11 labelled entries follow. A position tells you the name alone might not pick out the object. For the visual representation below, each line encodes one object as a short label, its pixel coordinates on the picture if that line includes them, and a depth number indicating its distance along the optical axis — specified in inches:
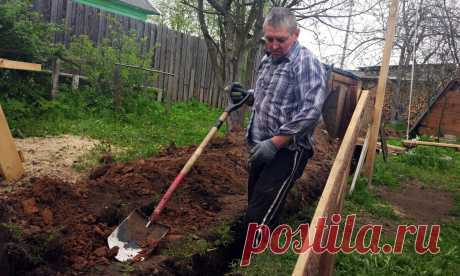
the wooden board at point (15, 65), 171.8
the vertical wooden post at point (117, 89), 341.4
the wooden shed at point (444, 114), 404.8
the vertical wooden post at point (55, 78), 314.9
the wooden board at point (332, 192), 65.1
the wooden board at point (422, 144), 327.0
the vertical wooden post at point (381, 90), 221.6
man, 117.7
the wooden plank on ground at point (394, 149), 346.0
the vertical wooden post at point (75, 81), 354.7
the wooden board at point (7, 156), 164.2
